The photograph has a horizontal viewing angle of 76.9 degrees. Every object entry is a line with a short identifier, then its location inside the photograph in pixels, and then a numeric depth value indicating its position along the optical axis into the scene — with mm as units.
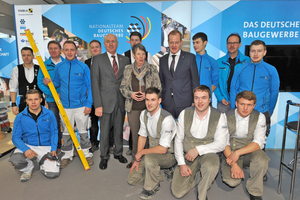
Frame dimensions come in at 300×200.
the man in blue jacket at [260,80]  2447
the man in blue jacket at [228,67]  2863
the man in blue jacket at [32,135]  2400
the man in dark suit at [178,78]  2500
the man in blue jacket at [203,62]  2807
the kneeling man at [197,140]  1989
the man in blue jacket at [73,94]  2680
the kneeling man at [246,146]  1911
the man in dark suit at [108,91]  2568
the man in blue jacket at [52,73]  2885
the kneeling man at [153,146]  2004
